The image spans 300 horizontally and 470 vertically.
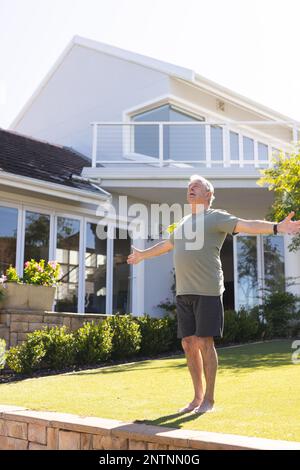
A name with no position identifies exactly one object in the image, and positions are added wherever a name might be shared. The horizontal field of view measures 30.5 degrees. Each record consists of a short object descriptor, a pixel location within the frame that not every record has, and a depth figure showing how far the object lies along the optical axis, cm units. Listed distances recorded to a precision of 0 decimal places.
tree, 985
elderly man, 397
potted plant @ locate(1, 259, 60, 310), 815
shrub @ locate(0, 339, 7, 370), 674
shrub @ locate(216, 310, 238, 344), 1045
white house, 1222
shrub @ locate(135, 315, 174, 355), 912
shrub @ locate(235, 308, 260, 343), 1087
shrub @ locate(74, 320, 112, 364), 792
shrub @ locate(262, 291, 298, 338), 1212
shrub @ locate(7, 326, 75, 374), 711
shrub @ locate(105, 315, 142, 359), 852
